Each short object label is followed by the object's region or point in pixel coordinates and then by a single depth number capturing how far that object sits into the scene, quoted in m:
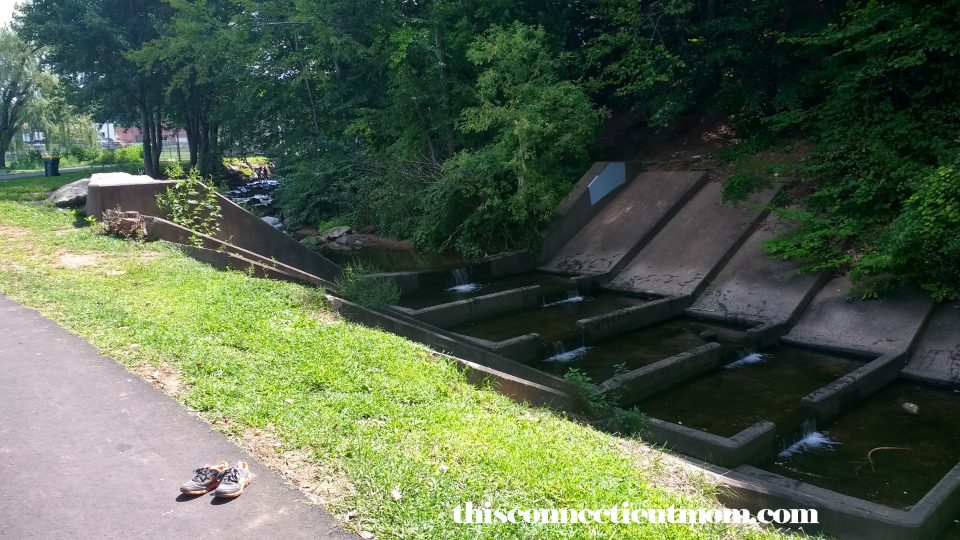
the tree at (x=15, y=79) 40.03
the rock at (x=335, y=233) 18.69
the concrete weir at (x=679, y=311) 6.43
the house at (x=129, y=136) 95.05
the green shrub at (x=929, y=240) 9.27
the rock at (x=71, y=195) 14.95
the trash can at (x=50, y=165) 26.94
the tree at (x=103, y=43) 28.45
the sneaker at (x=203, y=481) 3.95
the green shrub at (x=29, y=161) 41.02
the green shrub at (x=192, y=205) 12.19
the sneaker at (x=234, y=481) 3.91
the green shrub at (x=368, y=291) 9.06
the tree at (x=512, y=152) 14.87
